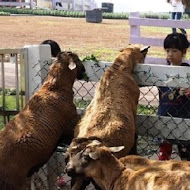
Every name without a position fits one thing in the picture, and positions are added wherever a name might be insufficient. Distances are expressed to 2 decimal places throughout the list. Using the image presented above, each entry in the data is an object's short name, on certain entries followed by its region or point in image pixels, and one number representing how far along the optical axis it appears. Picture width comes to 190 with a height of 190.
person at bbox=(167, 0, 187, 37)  11.16
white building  37.05
